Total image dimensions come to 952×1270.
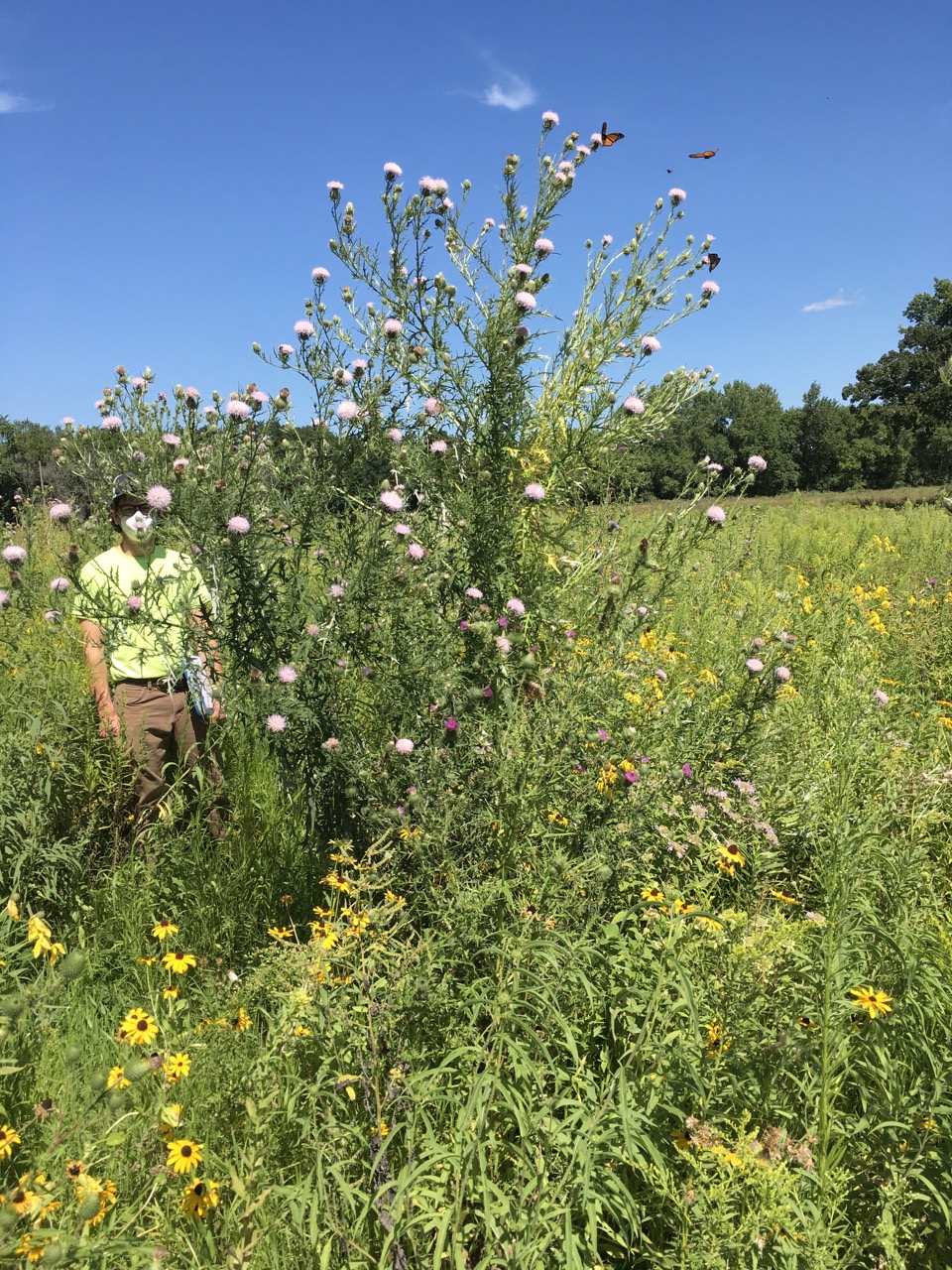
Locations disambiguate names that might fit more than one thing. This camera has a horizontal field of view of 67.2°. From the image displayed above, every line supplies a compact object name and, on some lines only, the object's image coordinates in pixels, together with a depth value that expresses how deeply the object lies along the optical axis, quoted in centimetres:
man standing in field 258
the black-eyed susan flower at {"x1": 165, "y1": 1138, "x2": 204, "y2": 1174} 144
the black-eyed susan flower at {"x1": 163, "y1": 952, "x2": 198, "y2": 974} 197
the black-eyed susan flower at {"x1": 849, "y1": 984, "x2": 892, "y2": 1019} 173
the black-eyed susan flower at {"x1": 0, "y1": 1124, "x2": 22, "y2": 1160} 140
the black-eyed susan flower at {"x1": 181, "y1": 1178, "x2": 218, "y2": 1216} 142
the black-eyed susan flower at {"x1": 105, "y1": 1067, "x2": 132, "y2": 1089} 157
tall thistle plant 240
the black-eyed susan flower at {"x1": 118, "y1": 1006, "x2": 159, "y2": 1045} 169
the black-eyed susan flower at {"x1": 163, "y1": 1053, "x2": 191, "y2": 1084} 165
